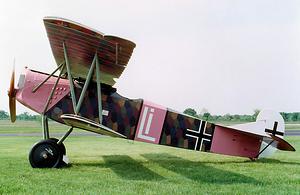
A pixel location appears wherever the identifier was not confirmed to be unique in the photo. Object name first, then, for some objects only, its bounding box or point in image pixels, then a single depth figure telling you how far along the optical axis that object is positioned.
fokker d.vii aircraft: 7.82
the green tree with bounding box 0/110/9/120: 119.38
